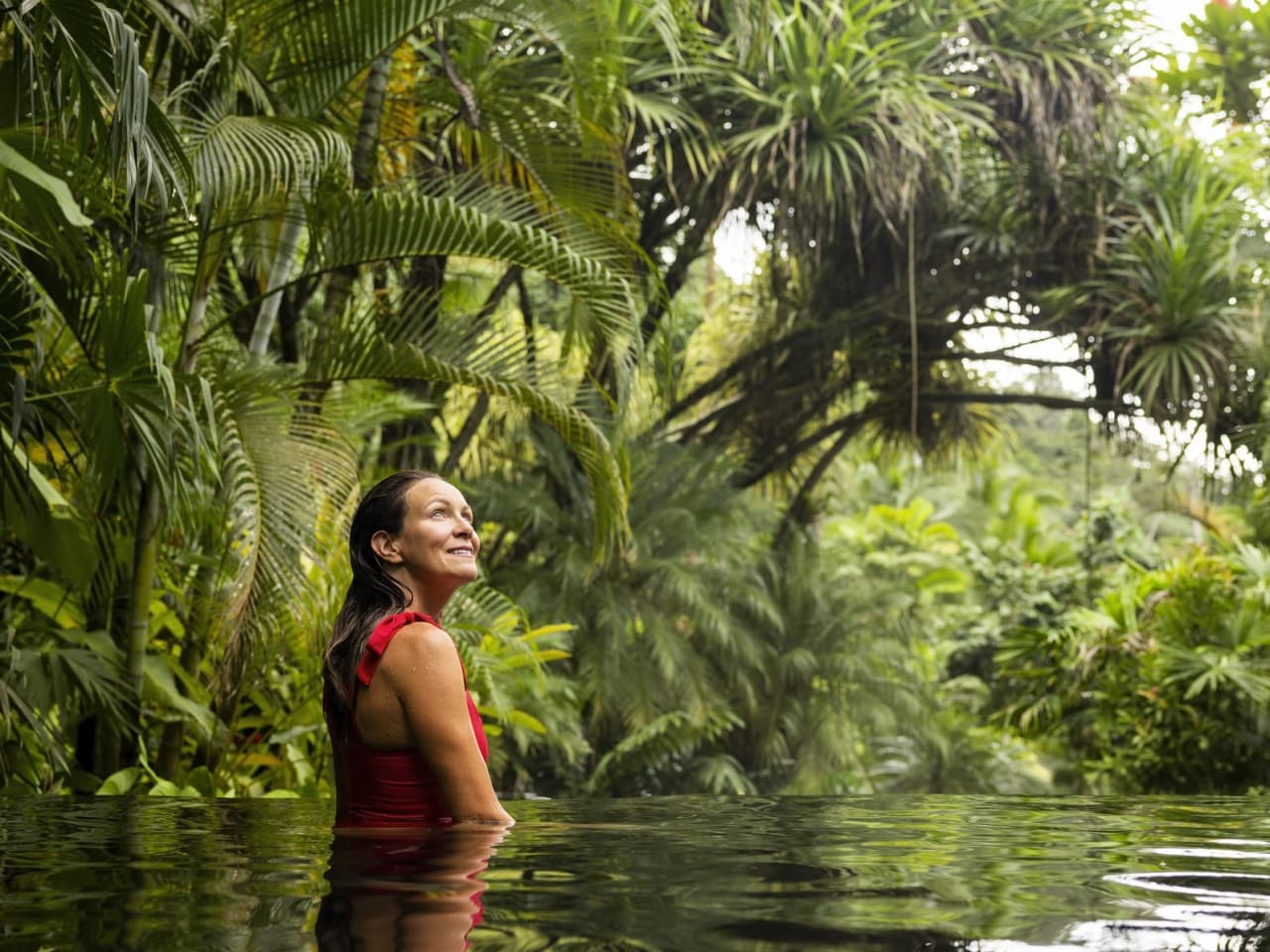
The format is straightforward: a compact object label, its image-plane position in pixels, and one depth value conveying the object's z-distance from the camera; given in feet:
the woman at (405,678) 8.51
